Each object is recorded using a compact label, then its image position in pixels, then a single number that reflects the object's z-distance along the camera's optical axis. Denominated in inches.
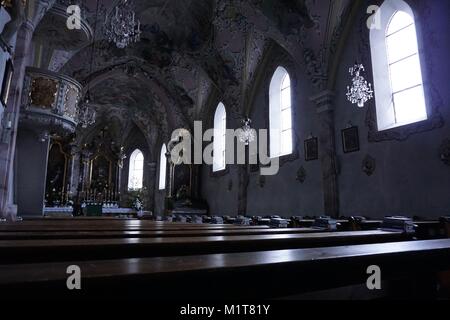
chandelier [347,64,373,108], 254.1
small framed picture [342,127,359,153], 319.6
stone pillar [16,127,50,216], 361.4
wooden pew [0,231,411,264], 54.6
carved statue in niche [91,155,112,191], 856.3
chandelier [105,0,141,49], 307.4
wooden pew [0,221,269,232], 95.2
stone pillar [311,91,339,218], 332.8
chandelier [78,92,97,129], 451.8
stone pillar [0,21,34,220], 233.6
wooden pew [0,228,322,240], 76.2
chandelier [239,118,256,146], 376.5
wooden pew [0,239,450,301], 33.9
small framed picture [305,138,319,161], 364.2
